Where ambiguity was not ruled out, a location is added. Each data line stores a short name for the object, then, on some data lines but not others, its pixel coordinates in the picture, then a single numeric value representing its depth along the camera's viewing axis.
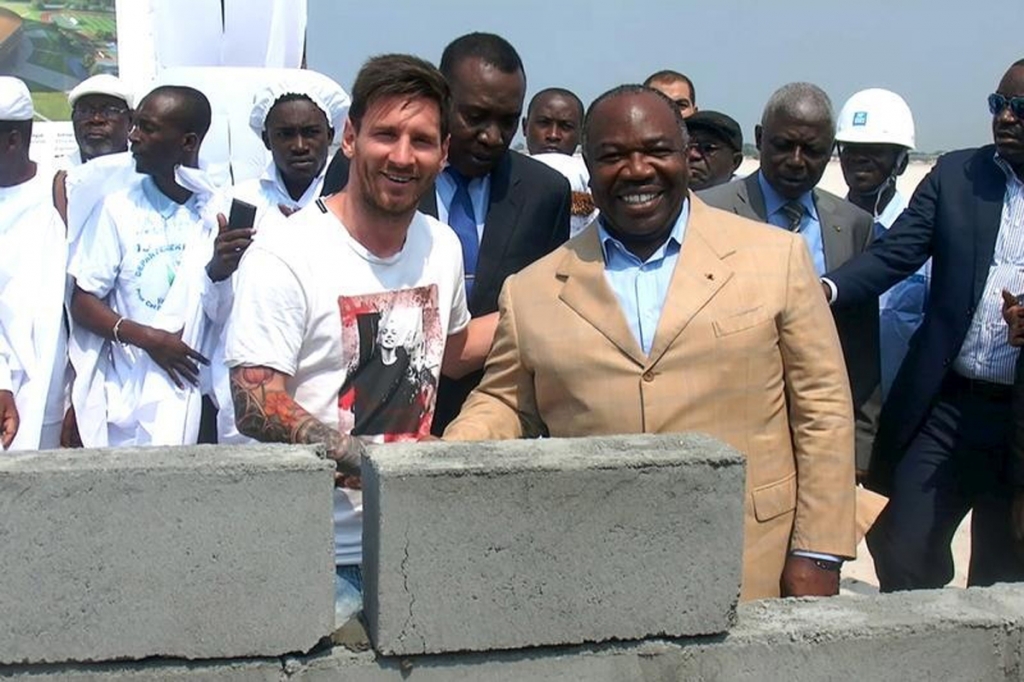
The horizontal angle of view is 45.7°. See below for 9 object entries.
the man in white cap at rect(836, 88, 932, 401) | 5.21
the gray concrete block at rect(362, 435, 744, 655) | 2.41
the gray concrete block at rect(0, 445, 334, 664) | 2.30
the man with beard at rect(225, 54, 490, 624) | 2.73
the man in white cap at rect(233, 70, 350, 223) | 5.07
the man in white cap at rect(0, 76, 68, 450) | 4.46
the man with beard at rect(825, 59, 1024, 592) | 4.03
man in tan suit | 2.88
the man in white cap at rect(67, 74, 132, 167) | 6.55
